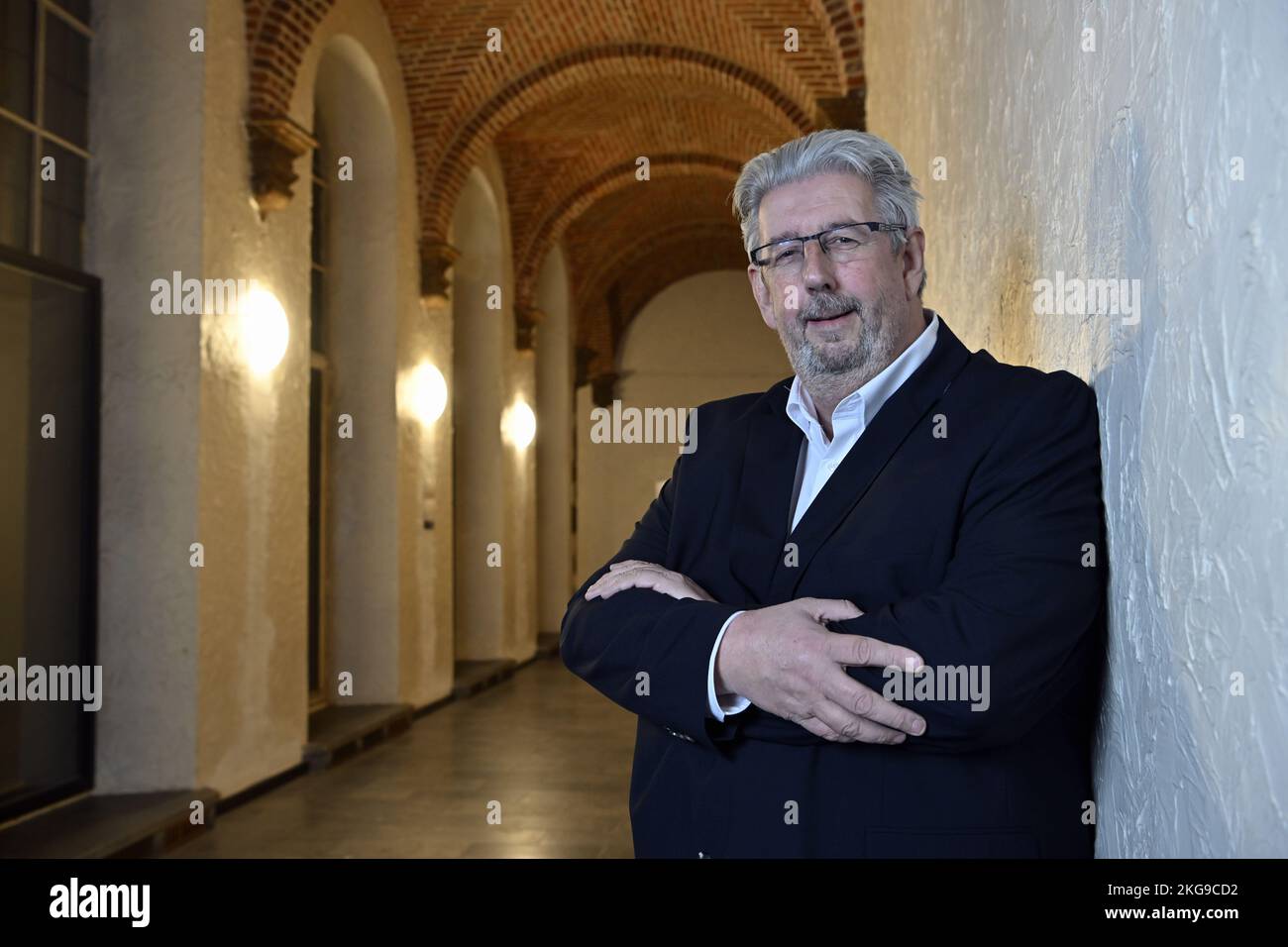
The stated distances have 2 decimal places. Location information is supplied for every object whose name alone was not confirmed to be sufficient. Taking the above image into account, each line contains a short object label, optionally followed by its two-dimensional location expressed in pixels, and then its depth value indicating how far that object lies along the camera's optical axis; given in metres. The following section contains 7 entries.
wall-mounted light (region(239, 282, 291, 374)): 6.46
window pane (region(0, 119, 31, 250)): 5.11
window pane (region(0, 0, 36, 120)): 5.13
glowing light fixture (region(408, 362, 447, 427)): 9.57
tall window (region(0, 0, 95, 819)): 5.15
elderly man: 1.43
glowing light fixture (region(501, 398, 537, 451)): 12.85
